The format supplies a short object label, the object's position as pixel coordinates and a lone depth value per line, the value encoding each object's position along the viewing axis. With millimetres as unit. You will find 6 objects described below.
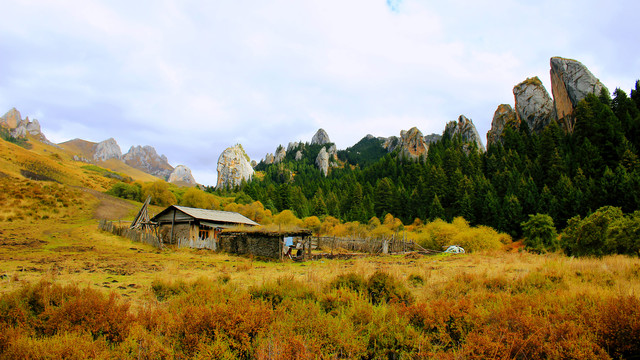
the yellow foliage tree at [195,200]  61406
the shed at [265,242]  22620
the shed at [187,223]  29234
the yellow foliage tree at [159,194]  57719
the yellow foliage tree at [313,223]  61009
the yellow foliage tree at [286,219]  59450
